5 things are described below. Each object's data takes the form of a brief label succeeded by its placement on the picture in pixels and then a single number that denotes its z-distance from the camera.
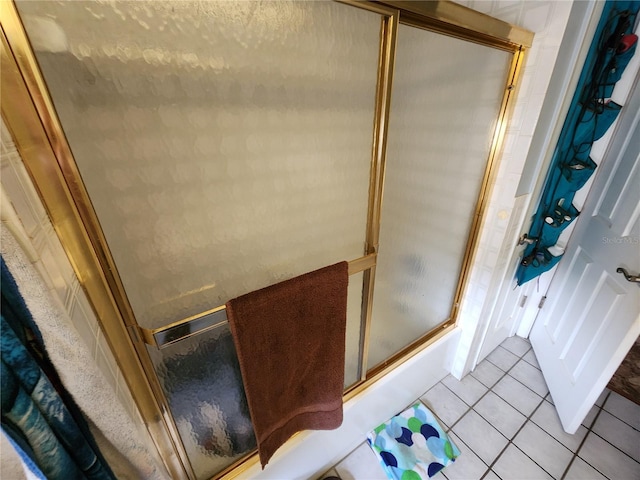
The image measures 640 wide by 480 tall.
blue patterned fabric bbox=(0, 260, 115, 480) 0.29
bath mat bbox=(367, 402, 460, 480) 1.21
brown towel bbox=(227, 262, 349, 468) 0.69
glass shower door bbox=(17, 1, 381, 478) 0.46
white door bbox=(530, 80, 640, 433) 1.06
